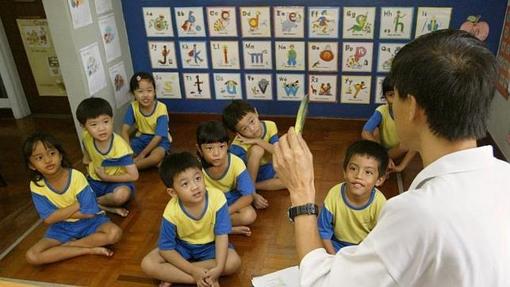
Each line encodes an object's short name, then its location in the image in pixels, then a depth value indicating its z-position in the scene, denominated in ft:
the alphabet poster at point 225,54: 10.38
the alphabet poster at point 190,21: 10.21
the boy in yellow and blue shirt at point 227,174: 6.86
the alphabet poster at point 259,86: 10.58
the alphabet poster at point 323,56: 9.90
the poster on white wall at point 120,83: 10.37
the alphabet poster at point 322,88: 10.27
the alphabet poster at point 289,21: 9.69
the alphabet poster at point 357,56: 9.75
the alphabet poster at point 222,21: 10.03
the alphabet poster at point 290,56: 10.05
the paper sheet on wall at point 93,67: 9.17
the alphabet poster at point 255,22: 9.86
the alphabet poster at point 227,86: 10.74
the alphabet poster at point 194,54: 10.55
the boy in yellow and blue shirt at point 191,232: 5.78
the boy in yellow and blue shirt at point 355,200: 5.70
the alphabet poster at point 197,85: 10.94
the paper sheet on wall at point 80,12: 8.68
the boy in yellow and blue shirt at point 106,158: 7.64
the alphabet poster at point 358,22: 9.38
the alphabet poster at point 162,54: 10.74
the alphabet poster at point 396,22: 9.22
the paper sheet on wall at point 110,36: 9.87
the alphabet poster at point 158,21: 10.40
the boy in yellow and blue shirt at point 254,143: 7.78
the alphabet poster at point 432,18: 9.07
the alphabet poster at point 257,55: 10.22
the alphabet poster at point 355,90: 10.12
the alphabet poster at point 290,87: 10.41
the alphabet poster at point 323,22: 9.54
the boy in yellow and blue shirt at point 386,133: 8.61
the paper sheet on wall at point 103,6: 9.62
